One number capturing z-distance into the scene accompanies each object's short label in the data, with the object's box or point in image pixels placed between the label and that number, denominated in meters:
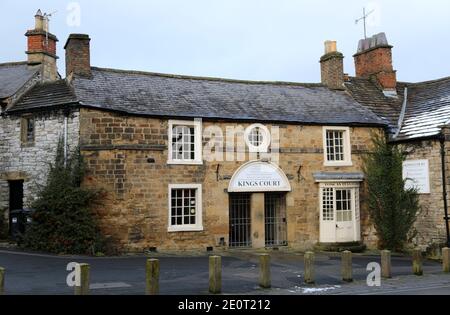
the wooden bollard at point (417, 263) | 13.47
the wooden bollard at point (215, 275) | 10.58
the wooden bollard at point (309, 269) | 11.81
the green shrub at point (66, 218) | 16.28
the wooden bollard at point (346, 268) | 12.26
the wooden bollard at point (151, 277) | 9.77
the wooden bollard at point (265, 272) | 11.20
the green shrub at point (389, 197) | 19.83
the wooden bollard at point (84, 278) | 9.29
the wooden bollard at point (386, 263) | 12.91
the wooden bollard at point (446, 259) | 13.77
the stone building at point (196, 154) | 17.39
